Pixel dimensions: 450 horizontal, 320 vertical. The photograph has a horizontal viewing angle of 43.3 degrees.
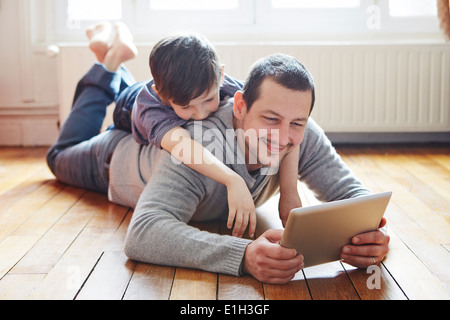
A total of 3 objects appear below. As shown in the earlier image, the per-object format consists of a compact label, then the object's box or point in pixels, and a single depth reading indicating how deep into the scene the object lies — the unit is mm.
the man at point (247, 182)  1199
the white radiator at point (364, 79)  3059
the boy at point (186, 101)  1355
